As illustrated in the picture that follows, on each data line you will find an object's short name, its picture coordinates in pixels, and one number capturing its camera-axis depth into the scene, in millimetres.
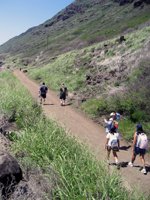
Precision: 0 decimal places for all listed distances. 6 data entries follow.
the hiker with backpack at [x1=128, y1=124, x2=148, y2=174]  8400
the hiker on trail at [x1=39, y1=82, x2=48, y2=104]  17455
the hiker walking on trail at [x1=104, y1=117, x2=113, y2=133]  9684
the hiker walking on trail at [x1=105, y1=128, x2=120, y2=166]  8749
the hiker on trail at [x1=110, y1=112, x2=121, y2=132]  10527
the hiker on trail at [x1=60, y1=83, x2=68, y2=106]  17205
